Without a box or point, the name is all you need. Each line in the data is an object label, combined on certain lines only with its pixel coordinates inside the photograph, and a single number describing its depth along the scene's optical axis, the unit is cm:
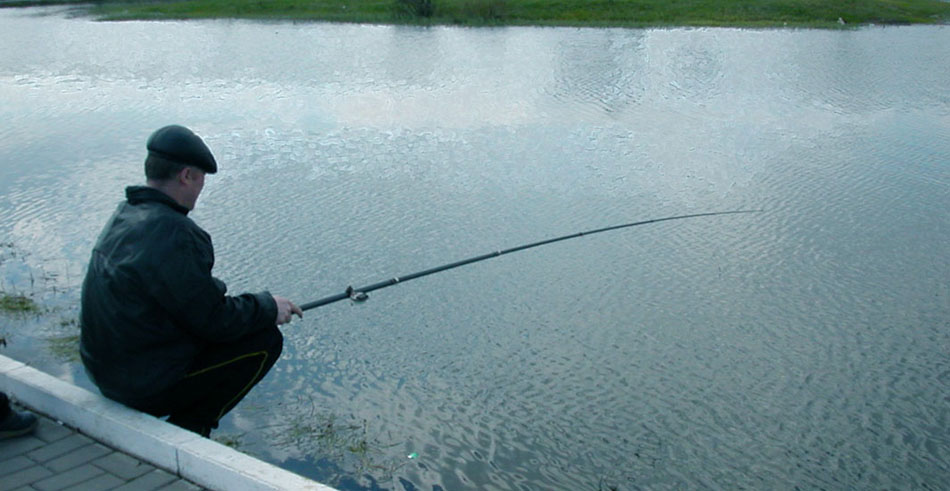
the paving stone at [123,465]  380
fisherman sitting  365
